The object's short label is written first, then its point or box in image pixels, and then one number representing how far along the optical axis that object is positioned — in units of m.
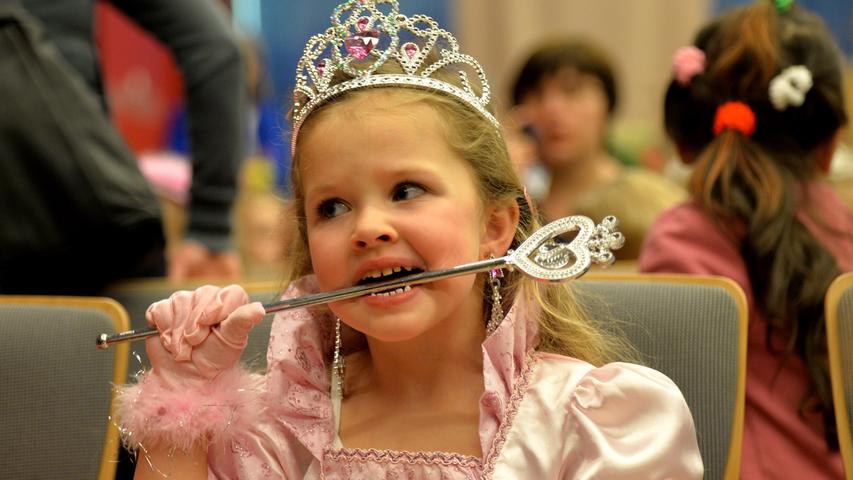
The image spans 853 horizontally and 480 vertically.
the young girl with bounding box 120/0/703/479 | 1.38
